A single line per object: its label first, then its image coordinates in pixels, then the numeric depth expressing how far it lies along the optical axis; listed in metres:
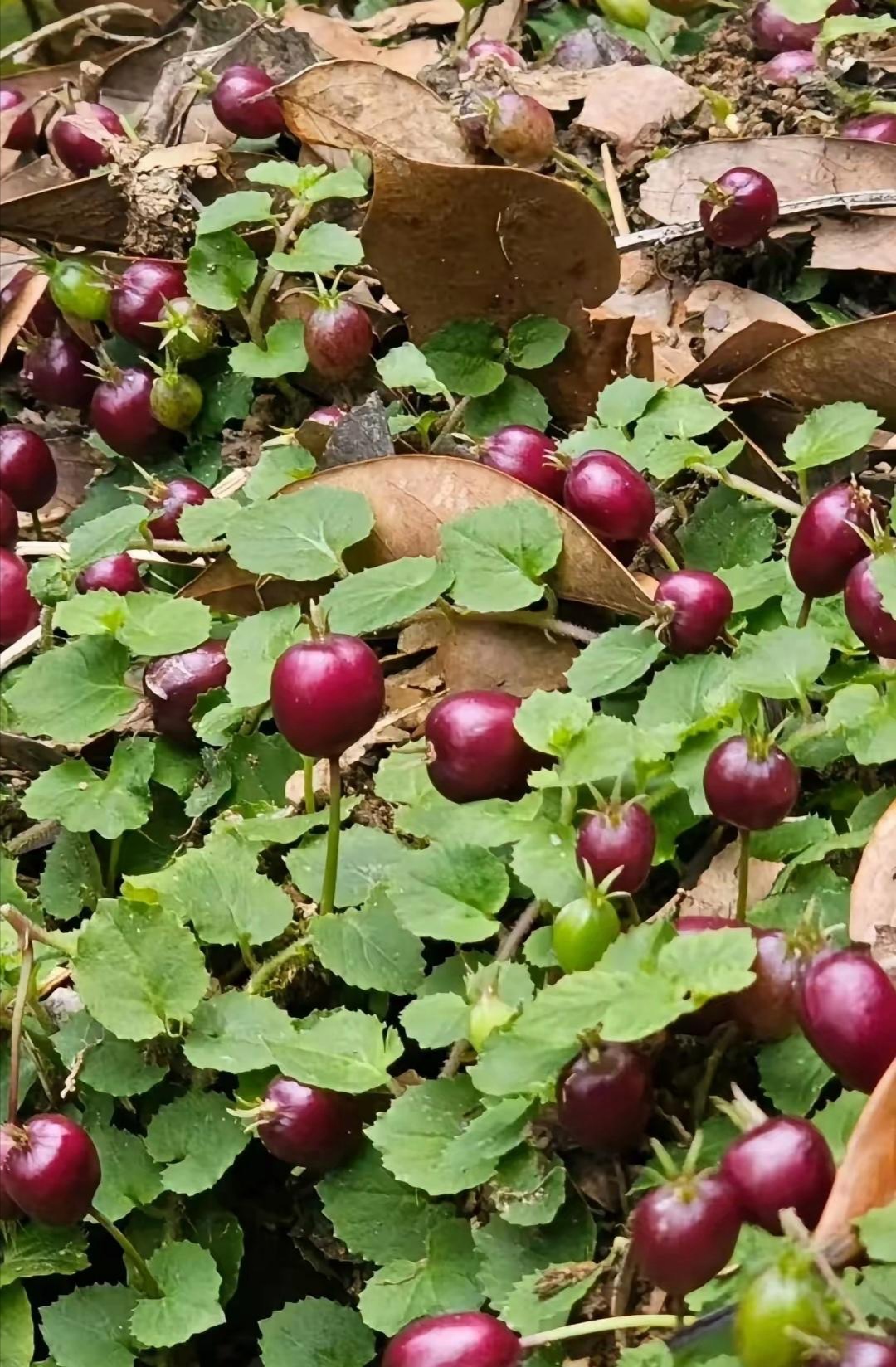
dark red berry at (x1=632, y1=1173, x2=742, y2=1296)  0.49
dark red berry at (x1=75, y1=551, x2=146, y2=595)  0.58
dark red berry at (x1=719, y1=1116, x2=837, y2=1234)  0.49
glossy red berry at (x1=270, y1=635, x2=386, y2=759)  0.52
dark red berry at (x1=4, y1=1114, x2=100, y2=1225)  0.52
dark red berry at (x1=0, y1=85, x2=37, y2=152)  0.70
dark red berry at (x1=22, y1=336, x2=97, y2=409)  0.64
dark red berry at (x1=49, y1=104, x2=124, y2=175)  0.65
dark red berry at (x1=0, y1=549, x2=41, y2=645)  0.59
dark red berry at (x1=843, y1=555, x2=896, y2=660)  0.53
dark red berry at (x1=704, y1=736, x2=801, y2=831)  0.51
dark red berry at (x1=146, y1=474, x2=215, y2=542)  0.59
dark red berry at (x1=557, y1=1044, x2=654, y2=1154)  0.50
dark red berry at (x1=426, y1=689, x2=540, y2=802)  0.53
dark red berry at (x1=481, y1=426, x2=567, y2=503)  0.57
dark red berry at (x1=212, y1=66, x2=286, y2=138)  0.65
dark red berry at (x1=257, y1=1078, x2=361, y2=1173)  0.52
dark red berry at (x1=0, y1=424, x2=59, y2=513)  0.62
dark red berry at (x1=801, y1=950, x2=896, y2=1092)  0.49
